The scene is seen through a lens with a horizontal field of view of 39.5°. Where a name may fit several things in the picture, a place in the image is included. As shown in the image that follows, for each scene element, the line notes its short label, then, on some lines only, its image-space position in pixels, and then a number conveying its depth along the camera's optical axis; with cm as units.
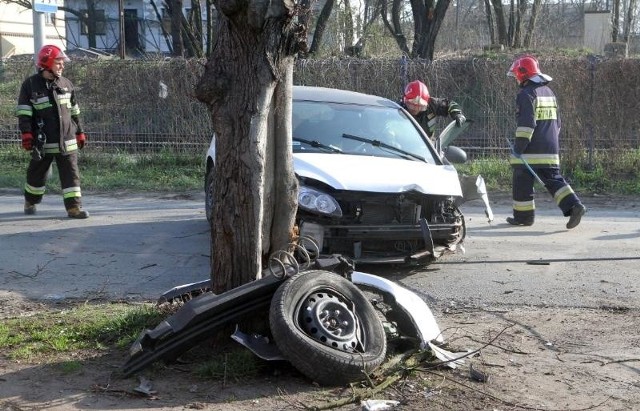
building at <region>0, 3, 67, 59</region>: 3678
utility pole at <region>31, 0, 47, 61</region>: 1370
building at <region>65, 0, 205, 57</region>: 4475
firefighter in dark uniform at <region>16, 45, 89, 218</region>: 1011
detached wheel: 472
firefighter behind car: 1027
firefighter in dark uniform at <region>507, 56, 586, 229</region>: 1043
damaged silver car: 736
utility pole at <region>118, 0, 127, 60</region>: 2211
